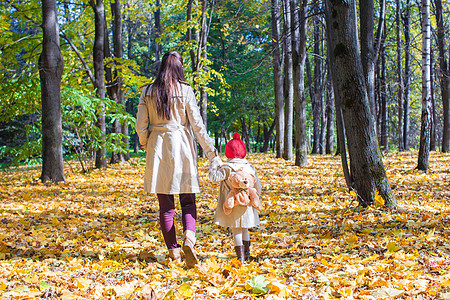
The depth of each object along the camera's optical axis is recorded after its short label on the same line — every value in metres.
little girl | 3.57
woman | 3.56
